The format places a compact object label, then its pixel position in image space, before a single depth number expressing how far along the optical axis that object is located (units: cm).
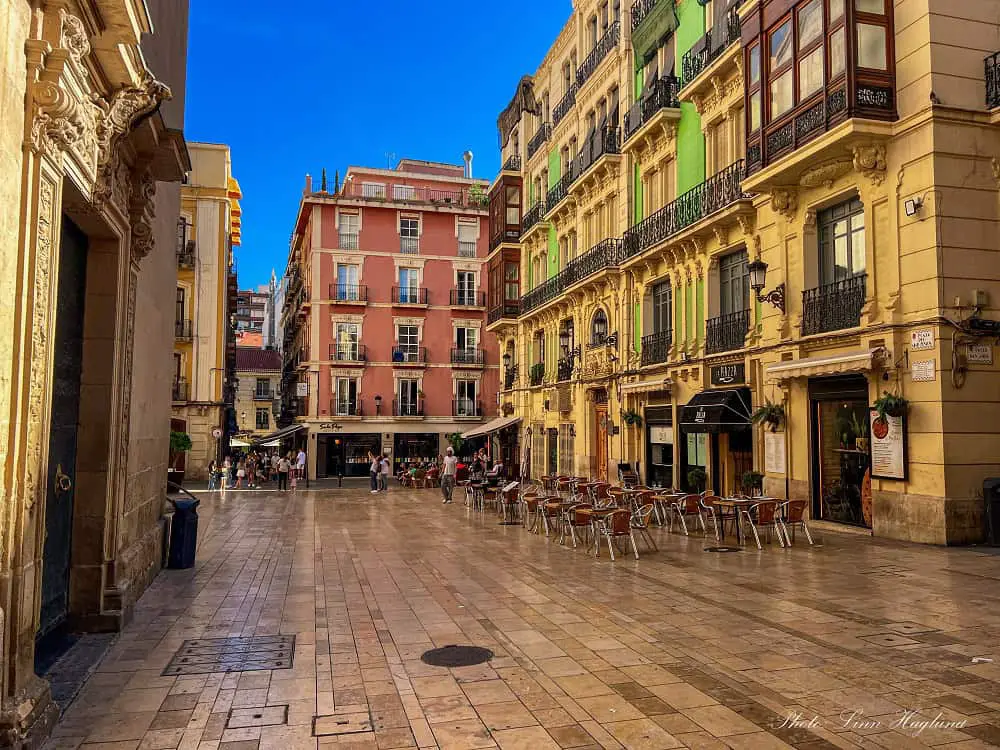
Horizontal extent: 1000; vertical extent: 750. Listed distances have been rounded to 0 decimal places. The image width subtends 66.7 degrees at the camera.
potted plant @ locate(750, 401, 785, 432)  1614
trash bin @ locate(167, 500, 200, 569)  1109
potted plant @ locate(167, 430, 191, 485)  2967
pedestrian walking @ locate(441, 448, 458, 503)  2341
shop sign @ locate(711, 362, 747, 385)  1798
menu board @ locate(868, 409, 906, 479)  1312
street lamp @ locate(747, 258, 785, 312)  1608
